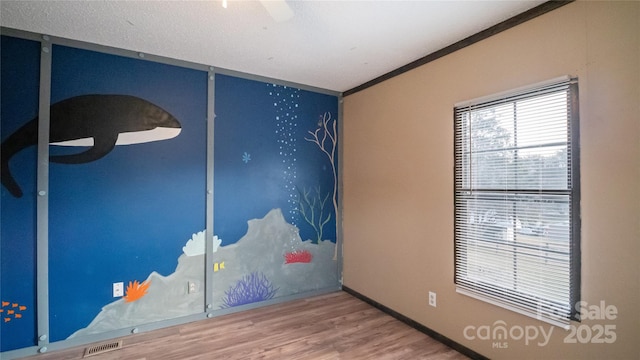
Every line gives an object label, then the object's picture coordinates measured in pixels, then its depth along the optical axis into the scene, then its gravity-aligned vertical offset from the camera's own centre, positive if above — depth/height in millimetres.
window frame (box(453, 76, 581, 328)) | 1690 -128
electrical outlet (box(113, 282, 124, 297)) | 2516 -948
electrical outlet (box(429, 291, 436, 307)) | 2529 -1032
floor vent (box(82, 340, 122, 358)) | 2250 -1339
